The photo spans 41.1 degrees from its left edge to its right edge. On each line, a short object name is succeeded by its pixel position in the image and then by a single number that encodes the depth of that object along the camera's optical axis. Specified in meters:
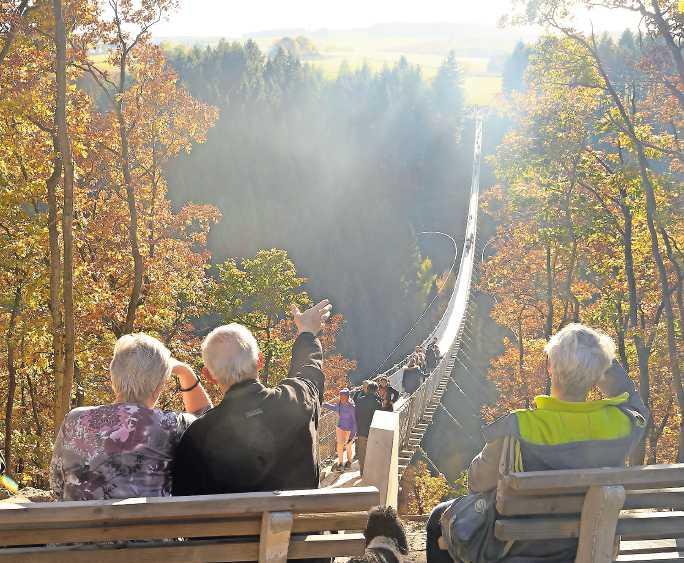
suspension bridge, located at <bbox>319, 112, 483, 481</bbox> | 16.02
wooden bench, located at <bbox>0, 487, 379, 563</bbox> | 2.62
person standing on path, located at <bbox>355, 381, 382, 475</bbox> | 10.62
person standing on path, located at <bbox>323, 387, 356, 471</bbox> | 10.45
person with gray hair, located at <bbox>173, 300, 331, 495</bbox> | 3.18
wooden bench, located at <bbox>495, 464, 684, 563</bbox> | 2.94
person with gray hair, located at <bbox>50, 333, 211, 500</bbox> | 3.10
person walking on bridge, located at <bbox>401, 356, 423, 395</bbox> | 20.31
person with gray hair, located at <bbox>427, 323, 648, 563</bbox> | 3.18
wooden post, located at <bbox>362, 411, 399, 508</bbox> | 5.86
